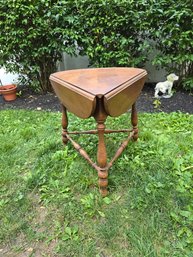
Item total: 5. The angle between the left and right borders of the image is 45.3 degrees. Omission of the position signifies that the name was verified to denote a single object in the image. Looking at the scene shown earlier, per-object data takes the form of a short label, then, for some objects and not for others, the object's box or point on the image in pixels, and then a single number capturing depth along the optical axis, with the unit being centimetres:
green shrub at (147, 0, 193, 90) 251
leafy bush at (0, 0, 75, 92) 266
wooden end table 123
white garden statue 279
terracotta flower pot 306
